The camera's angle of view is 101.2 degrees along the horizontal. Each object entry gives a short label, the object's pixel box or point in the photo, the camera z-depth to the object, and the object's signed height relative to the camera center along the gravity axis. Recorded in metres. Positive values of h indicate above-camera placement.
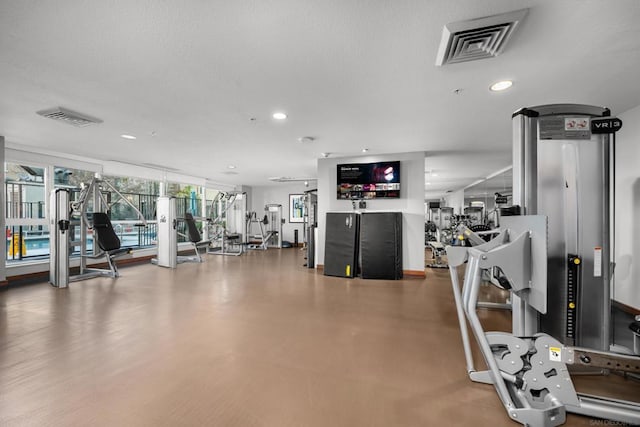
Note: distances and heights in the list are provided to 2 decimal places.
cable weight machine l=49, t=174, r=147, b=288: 4.58 -0.31
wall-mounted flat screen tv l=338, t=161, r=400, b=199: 5.44 +0.72
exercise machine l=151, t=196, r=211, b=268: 6.26 -0.43
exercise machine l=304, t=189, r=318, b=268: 6.21 -0.36
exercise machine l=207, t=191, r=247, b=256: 8.27 -0.47
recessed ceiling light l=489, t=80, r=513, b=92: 2.53 +1.27
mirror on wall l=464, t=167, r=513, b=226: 7.12 +0.78
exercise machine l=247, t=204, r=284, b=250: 9.85 -0.61
